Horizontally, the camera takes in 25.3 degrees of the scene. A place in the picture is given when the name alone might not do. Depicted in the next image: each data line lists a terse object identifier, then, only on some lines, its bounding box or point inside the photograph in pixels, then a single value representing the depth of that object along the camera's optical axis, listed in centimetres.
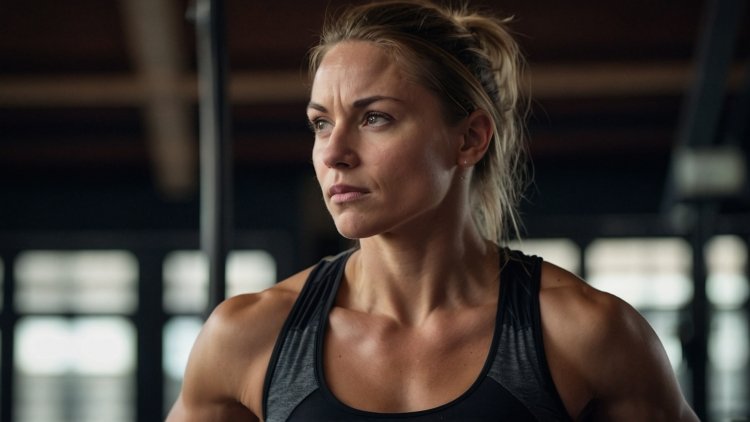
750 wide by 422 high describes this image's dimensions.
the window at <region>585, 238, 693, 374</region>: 1266
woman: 215
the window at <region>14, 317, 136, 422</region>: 1322
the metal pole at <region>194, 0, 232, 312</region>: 272
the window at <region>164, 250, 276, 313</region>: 1305
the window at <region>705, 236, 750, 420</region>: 1253
